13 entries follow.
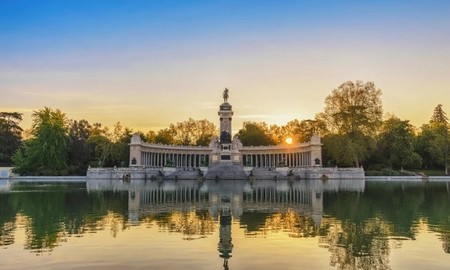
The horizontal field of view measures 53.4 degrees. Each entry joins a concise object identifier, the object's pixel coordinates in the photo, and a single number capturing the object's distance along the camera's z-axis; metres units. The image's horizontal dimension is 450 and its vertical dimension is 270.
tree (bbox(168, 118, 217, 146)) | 111.44
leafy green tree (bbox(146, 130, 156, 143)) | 103.35
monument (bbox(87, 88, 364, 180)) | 67.50
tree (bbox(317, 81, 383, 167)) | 70.75
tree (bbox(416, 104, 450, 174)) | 78.81
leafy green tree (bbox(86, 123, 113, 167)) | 82.47
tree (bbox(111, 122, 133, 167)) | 84.88
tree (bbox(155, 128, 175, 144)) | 106.50
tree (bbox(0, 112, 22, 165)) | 92.31
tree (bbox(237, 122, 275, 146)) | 104.94
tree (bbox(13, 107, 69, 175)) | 71.38
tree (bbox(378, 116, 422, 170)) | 76.88
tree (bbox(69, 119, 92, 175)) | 76.25
